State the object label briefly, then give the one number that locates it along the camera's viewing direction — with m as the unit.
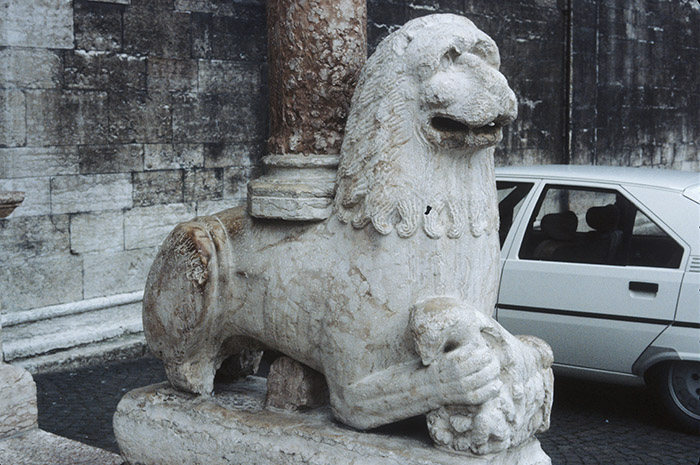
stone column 3.27
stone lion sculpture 2.81
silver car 5.09
